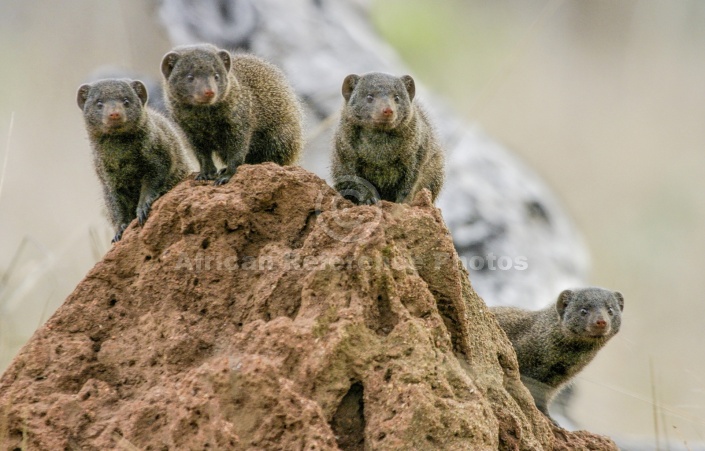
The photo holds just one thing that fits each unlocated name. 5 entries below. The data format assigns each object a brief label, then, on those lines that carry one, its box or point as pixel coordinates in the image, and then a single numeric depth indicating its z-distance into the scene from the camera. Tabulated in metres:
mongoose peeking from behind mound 13.41
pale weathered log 20.27
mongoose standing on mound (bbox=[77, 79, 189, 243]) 10.73
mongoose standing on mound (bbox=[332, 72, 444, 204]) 11.12
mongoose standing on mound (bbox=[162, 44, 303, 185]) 10.74
